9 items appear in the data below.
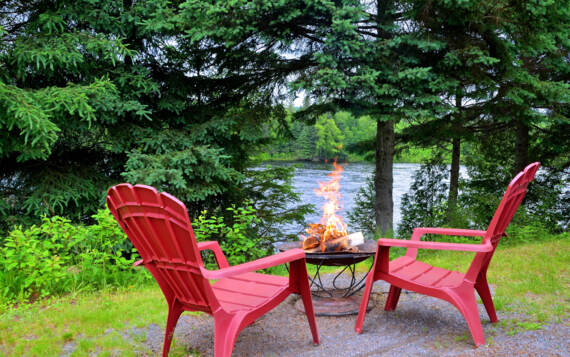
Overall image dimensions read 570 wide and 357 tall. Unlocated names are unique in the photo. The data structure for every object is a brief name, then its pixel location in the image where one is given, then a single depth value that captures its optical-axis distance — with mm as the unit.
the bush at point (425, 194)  10609
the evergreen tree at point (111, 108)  4711
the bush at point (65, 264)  3558
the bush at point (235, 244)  4756
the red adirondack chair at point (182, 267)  2037
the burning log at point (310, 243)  3260
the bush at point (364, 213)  10787
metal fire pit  2955
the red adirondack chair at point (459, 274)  2479
